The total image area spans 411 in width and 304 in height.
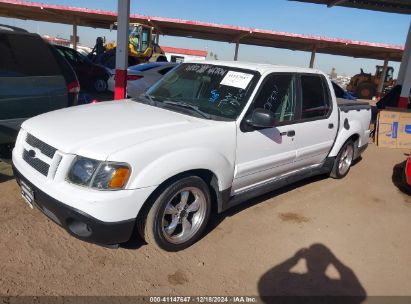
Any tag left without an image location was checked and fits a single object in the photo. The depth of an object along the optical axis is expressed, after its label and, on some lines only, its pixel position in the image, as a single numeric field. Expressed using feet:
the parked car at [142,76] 32.21
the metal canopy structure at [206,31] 78.26
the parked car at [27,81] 14.51
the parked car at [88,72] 44.11
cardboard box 31.55
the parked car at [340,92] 43.31
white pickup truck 9.32
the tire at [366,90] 95.25
